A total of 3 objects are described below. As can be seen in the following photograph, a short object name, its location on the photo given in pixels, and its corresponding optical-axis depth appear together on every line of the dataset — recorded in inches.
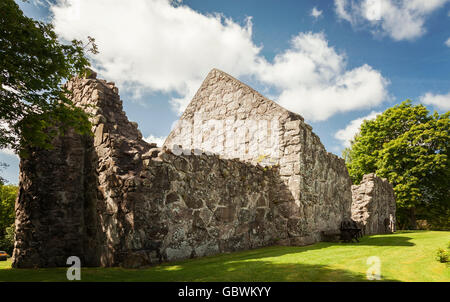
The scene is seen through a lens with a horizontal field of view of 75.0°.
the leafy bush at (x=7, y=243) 985.7
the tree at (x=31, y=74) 209.0
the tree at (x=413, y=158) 852.0
